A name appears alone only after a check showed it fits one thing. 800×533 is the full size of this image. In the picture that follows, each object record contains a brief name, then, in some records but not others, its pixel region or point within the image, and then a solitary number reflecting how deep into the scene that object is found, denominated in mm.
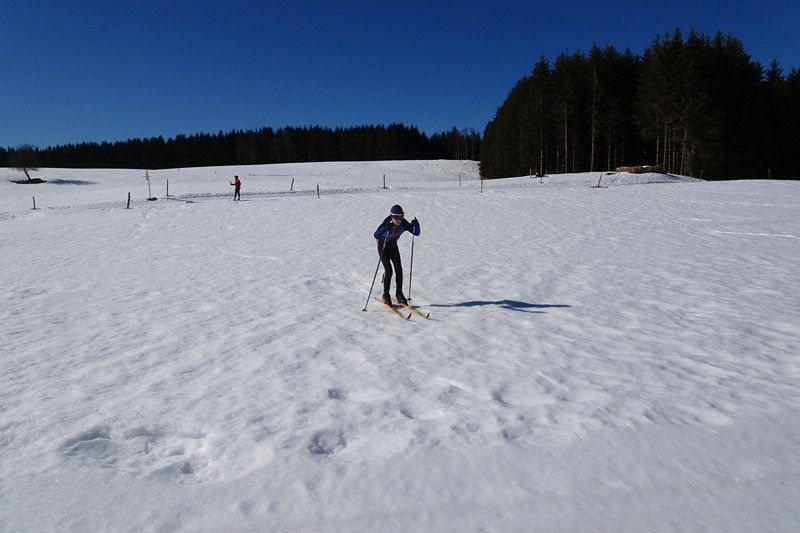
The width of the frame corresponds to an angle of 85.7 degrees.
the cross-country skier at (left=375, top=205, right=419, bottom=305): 8812
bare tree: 65938
